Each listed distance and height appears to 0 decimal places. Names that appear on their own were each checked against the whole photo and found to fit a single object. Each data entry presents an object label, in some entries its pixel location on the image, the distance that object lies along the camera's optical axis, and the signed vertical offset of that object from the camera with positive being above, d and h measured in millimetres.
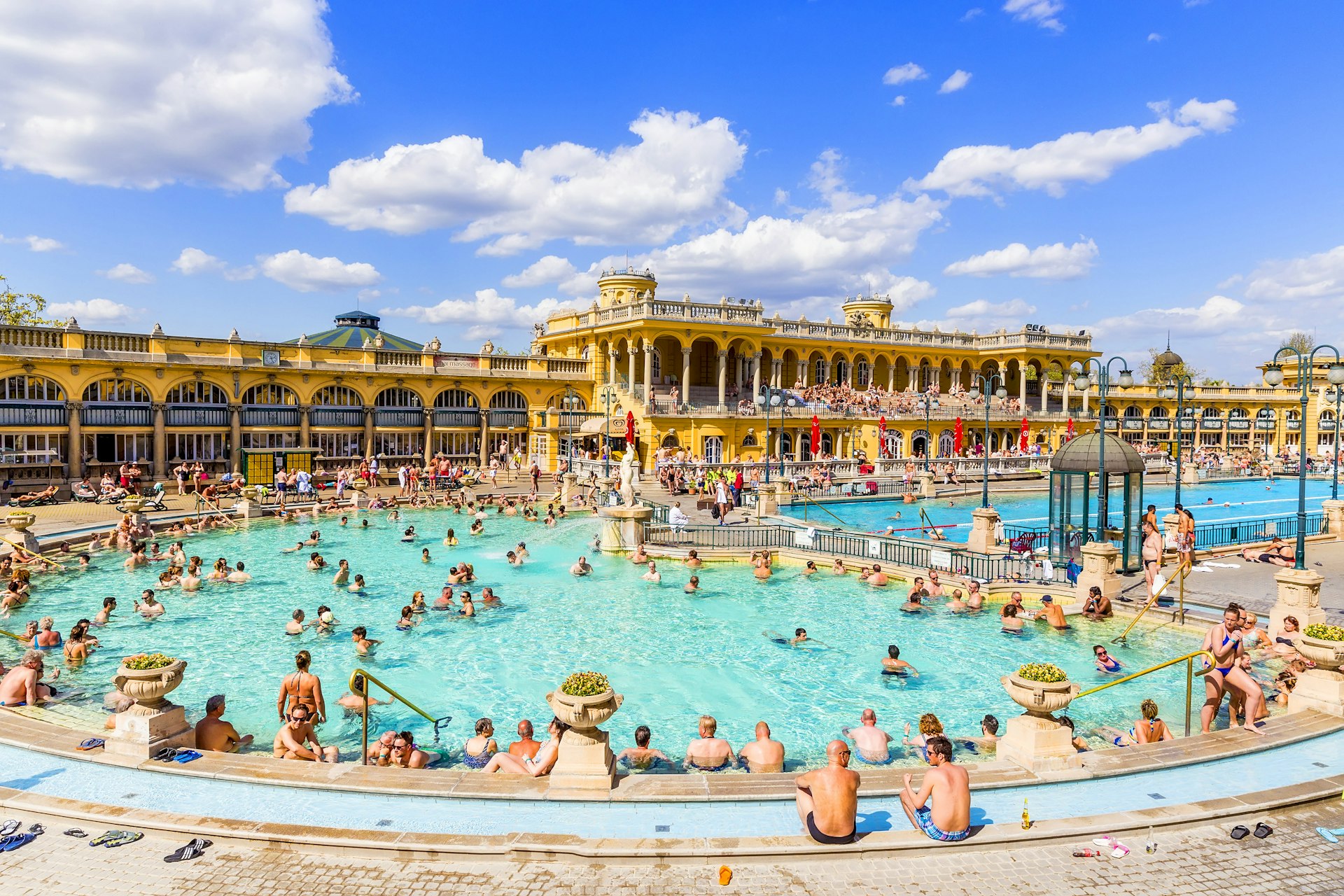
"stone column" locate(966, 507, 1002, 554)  22344 -2994
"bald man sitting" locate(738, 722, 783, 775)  9547 -3983
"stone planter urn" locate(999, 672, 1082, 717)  8352 -2838
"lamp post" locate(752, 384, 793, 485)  47519 +1454
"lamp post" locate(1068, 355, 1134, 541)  18812 -625
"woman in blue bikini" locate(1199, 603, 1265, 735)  10016 -3283
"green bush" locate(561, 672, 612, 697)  7734 -2545
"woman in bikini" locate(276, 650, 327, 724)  10445 -3528
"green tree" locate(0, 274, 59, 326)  47500 +6525
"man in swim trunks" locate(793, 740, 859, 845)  6758 -3218
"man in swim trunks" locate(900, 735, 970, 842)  6863 -3281
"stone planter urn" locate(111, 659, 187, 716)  8578 -2837
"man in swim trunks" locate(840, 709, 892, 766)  10258 -4089
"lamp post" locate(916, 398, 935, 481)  47925 +1093
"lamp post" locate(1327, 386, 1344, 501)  27753 -1643
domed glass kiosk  19141 -1670
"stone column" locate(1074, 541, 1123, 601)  17000 -3057
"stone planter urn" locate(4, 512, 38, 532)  21062 -2686
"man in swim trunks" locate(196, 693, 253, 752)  9500 -3707
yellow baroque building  34000 +1745
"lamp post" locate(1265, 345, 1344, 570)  14680 +839
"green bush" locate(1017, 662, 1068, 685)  8523 -2670
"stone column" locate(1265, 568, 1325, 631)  13422 -2858
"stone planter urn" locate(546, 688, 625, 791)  7648 -3178
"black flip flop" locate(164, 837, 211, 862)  6547 -3549
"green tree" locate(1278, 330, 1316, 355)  82938 +9032
